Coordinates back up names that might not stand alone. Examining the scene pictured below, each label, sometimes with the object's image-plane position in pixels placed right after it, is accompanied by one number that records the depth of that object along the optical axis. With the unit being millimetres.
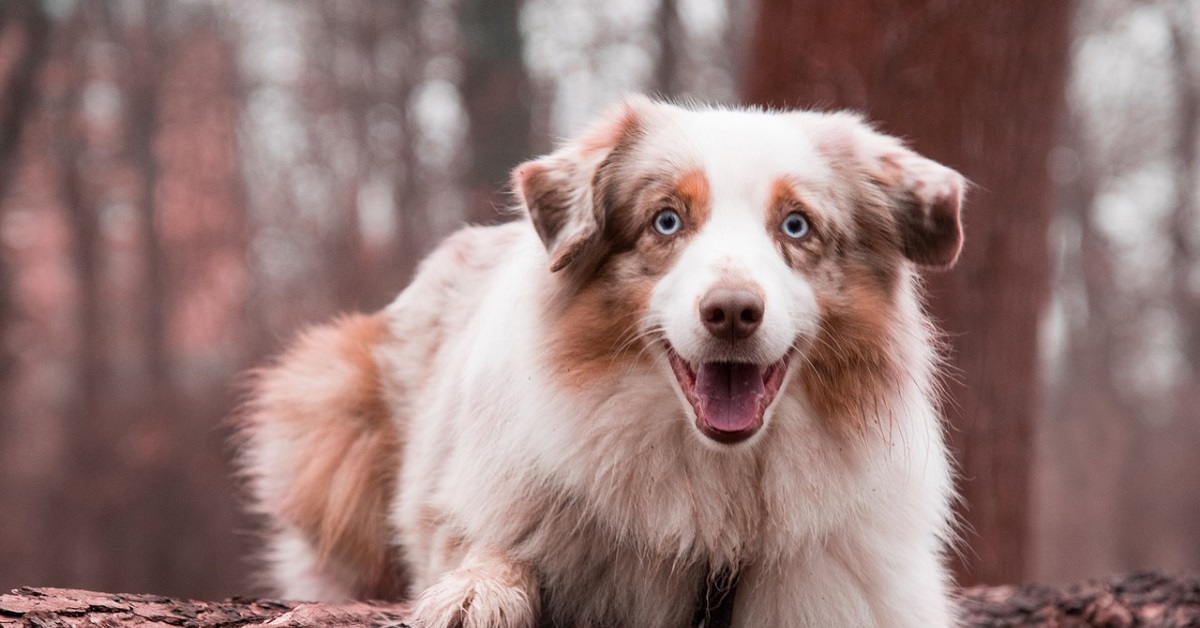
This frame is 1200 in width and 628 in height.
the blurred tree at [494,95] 11742
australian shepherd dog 3061
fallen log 3064
